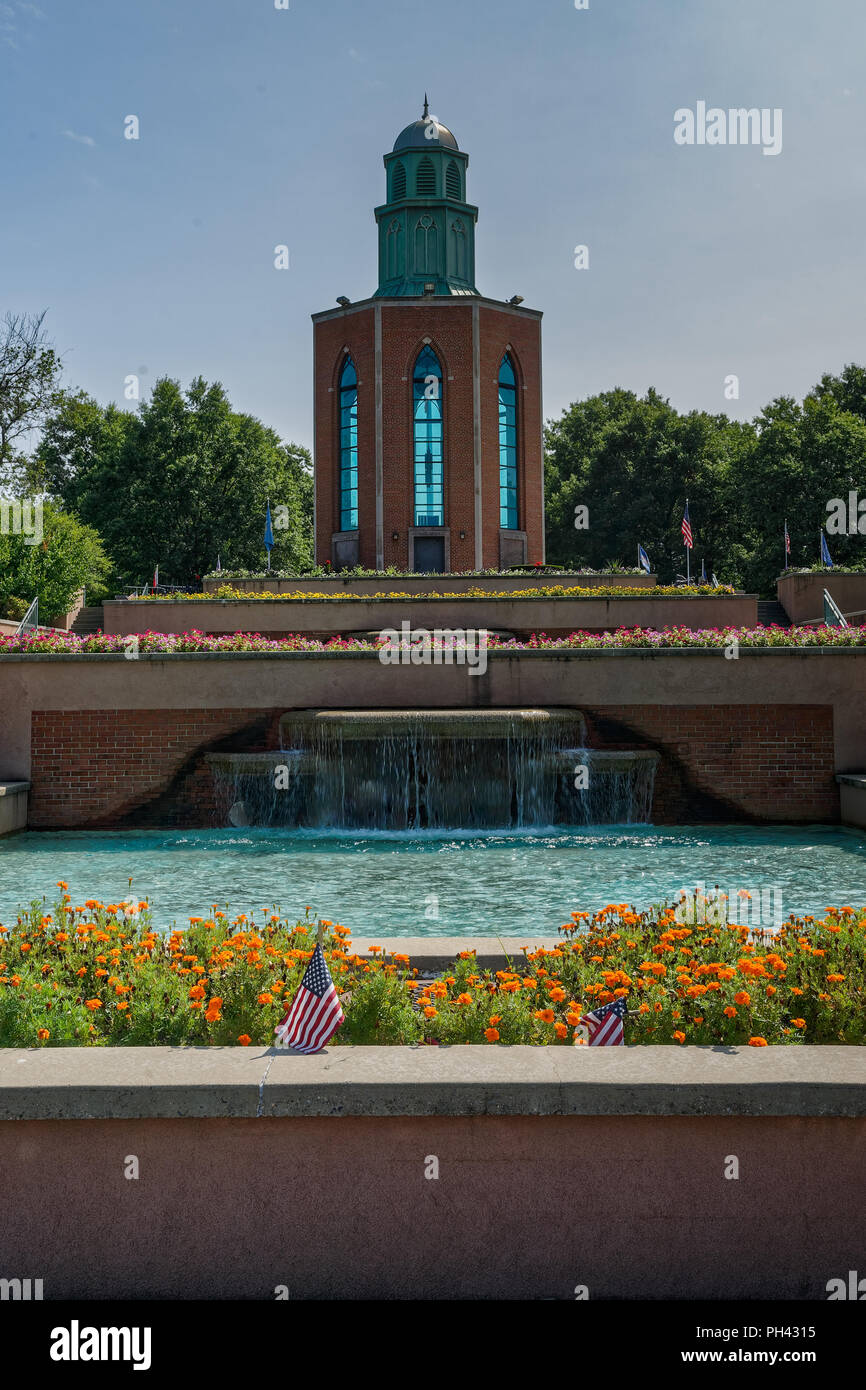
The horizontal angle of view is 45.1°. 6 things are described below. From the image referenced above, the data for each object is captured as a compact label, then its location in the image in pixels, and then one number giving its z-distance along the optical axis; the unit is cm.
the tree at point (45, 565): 3419
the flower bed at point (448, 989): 459
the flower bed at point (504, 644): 1755
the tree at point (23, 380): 4072
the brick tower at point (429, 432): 3819
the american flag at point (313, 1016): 428
